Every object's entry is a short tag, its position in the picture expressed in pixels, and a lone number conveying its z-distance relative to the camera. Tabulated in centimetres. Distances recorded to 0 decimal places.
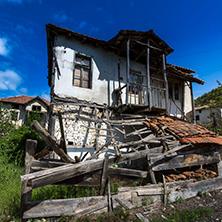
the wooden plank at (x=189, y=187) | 457
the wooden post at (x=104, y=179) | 372
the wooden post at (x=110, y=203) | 363
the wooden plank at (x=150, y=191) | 407
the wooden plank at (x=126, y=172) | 397
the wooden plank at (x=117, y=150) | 403
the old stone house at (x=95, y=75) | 727
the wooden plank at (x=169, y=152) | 484
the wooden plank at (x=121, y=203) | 370
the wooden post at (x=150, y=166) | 471
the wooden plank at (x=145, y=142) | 501
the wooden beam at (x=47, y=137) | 309
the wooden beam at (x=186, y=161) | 499
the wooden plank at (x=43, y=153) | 370
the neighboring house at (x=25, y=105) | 2038
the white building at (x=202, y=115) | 2223
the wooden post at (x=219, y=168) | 598
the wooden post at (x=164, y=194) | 425
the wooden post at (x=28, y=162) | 303
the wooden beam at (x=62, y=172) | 294
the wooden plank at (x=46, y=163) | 347
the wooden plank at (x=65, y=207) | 302
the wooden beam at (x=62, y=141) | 310
